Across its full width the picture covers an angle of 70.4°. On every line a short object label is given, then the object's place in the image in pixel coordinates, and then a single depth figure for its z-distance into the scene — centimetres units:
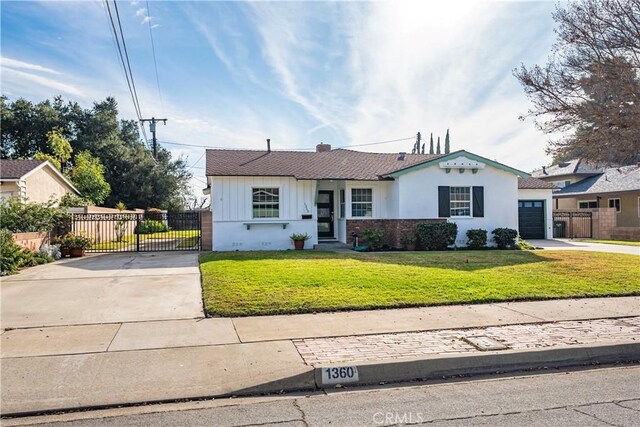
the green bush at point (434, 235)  1830
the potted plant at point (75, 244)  1648
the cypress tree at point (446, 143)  4993
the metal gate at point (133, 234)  1877
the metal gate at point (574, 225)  2638
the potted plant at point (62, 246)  1642
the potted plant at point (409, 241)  1853
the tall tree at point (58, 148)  3441
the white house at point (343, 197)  1827
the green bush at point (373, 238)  1822
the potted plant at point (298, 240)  1819
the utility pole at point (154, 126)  3988
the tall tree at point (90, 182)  3175
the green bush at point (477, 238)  1883
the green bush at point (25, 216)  1477
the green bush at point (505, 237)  1906
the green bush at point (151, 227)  2990
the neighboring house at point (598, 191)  2944
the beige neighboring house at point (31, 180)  2092
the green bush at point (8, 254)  1203
